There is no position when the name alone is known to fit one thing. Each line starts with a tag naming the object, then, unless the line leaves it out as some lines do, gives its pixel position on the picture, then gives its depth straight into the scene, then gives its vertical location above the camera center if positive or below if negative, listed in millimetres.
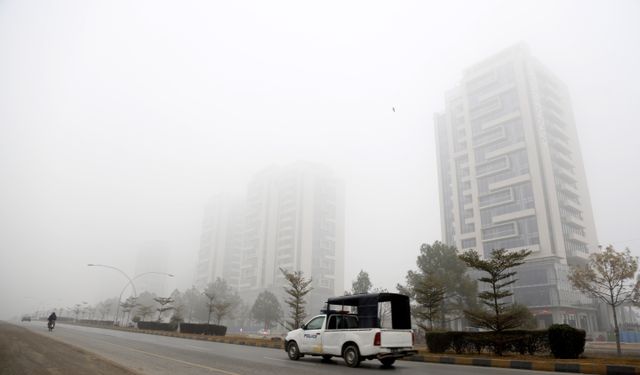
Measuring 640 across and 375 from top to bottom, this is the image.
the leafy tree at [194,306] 89812 +699
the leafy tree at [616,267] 29062 +3743
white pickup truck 11608 -577
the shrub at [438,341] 17156 -1076
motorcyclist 31084 -1109
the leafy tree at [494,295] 17734 +973
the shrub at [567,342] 13641 -762
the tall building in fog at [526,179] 60625 +23167
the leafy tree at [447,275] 44500 +4393
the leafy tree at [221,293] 90800 +3697
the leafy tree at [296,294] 31234 +1412
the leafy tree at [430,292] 28750 +1615
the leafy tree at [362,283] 57250 +4211
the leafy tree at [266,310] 79938 +162
